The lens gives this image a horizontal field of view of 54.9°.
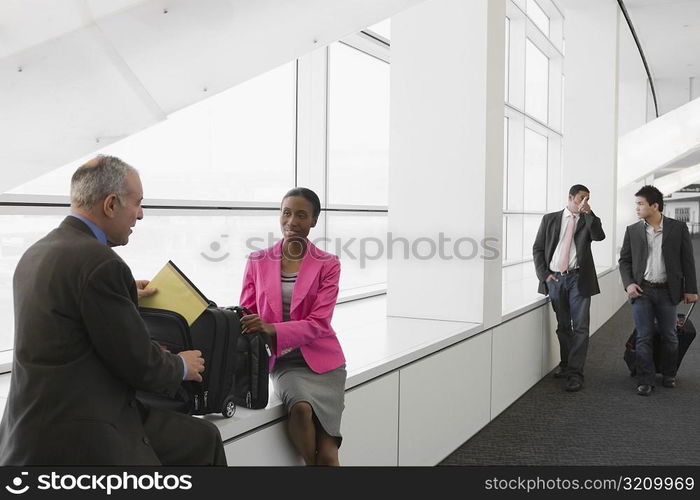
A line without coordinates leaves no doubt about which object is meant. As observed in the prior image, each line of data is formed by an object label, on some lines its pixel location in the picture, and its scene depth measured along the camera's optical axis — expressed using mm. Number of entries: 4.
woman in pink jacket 2811
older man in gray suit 1726
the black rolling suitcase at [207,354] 2250
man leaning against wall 6129
